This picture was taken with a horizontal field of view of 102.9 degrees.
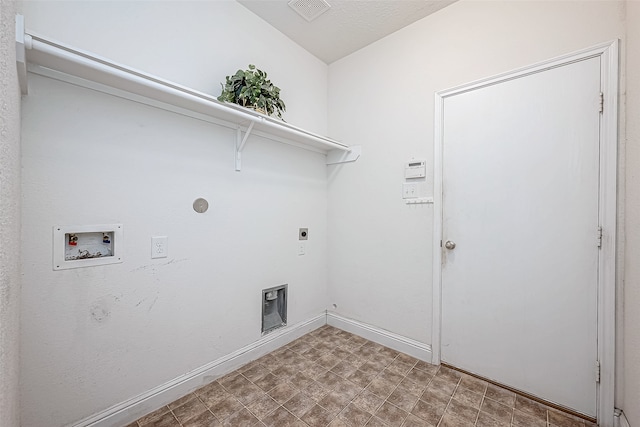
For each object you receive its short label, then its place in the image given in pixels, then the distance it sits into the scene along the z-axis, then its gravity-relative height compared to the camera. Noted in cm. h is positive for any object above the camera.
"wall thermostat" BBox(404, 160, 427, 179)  209 +38
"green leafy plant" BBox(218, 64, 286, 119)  177 +86
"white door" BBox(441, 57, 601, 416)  150 -11
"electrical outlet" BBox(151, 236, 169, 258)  155 -22
